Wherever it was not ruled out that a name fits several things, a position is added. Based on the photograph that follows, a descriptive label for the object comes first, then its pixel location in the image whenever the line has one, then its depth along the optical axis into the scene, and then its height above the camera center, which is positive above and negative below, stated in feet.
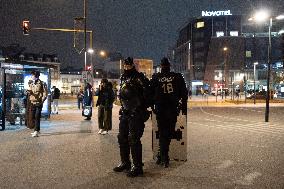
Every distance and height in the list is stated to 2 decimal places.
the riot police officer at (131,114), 24.09 -1.59
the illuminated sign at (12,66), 49.57 +2.36
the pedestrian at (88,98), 66.13 -1.95
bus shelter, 48.40 -0.24
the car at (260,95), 175.76 -3.90
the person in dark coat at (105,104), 45.50 -1.99
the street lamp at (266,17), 65.30 +10.50
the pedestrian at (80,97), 101.83 -2.77
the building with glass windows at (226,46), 375.45 +32.93
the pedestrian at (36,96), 41.81 -1.03
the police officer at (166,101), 26.32 -0.94
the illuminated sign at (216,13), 408.05 +68.45
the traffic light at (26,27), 96.89 +12.99
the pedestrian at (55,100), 82.74 -2.81
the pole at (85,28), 101.29 +13.43
